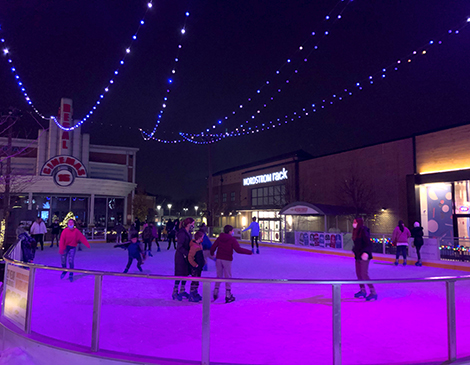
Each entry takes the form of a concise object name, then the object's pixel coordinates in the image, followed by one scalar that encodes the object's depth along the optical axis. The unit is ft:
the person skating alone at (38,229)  48.60
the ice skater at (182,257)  19.95
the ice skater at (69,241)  28.14
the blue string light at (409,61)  30.66
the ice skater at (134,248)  28.81
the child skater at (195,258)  19.33
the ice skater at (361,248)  21.29
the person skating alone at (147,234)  43.38
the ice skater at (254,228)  49.35
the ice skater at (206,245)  28.76
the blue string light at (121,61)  25.91
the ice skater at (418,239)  38.47
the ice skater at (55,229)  60.46
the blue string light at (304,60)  31.62
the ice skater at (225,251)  20.77
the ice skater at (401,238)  37.73
